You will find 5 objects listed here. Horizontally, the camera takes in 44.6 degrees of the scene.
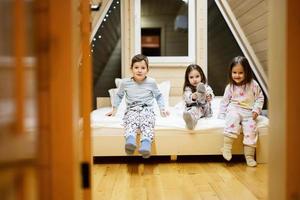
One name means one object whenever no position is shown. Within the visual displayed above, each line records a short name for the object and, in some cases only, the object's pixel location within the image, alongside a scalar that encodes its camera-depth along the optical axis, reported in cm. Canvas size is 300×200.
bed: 263
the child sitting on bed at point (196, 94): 282
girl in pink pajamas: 258
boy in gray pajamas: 261
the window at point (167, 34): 396
